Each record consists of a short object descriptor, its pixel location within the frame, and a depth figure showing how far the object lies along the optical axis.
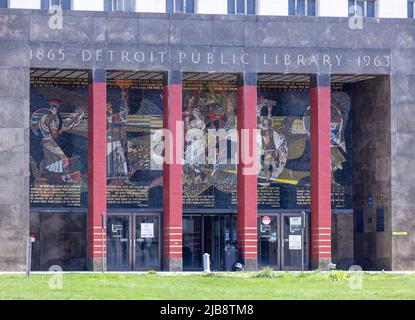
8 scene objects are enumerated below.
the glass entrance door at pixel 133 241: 72.38
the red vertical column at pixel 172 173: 68.06
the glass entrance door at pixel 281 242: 74.25
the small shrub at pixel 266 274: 57.44
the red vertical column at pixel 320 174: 69.94
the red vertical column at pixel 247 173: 68.88
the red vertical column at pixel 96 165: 67.38
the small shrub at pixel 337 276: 54.78
